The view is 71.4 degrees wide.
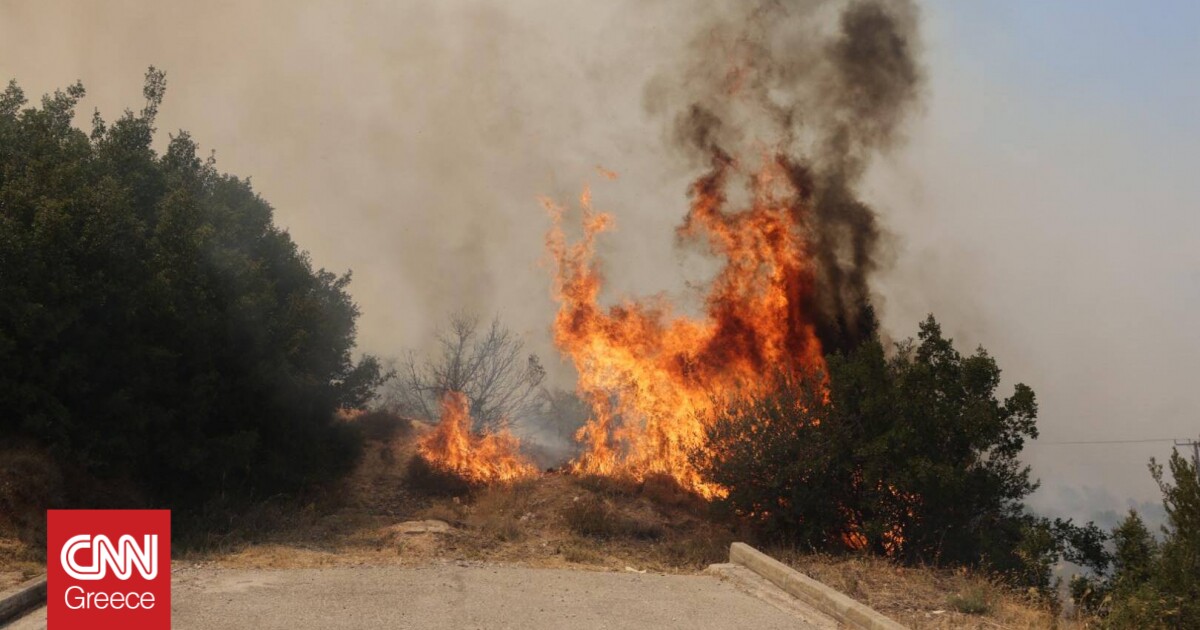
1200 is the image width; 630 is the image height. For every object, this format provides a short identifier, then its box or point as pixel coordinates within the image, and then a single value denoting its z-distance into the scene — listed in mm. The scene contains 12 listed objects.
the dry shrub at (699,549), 21000
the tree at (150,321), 17375
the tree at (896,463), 20094
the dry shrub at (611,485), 26188
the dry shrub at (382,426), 32156
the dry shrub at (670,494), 25875
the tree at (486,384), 43719
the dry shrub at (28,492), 14859
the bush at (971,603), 11047
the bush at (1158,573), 11062
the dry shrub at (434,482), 27844
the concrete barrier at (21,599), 9398
